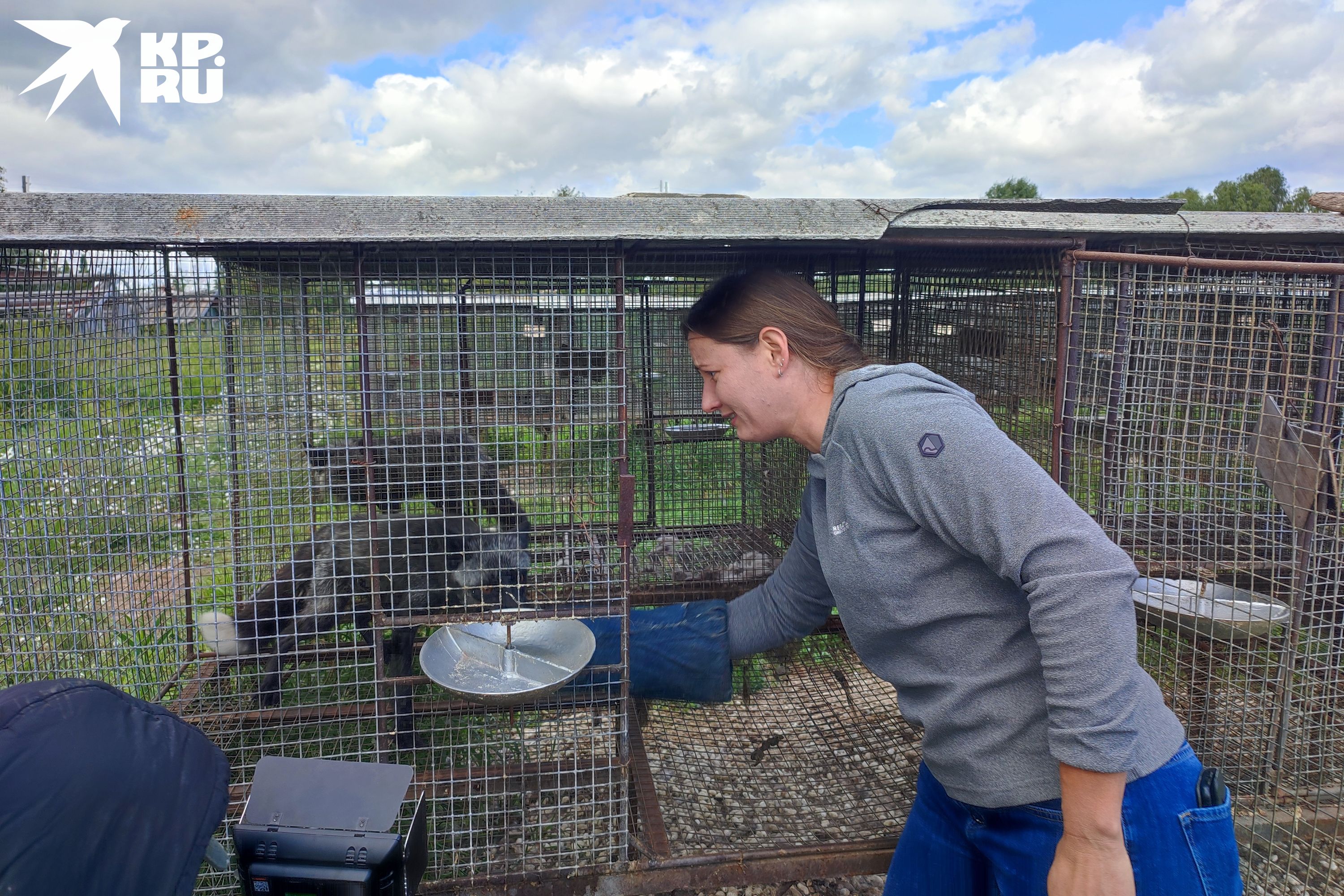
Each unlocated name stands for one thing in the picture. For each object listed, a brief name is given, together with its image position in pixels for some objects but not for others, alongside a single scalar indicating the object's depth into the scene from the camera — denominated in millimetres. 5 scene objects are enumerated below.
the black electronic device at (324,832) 1698
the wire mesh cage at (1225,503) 2754
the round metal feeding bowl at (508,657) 2377
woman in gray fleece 1381
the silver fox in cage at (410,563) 3111
